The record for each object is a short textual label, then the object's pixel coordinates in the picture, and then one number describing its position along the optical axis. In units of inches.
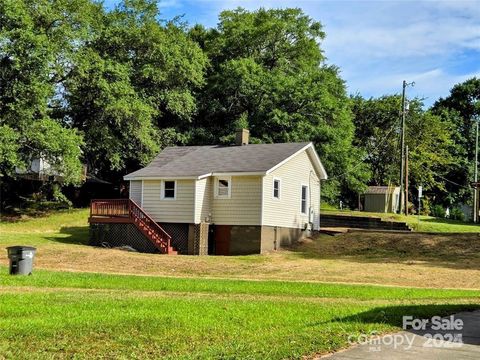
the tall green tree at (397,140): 2279.8
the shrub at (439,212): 2148.1
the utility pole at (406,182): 1763.0
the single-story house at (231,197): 1101.1
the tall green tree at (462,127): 2576.3
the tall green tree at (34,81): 1293.1
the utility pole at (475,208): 1764.3
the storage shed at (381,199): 2064.5
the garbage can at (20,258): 649.6
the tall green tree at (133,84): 1473.9
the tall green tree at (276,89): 1579.7
